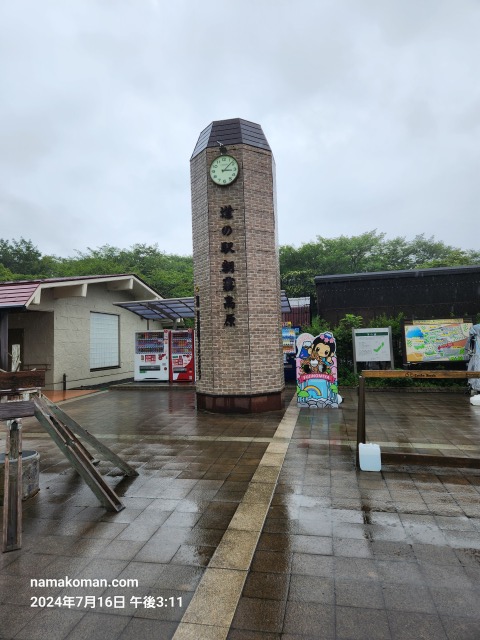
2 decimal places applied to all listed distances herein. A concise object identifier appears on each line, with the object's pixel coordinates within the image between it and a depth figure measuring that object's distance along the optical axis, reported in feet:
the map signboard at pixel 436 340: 40.70
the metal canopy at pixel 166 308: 49.51
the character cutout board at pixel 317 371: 32.76
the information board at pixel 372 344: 42.60
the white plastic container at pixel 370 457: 17.29
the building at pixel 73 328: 46.09
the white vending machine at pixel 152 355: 50.21
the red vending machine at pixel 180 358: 49.75
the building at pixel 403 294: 50.88
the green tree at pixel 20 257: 125.29
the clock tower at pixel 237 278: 31.40
